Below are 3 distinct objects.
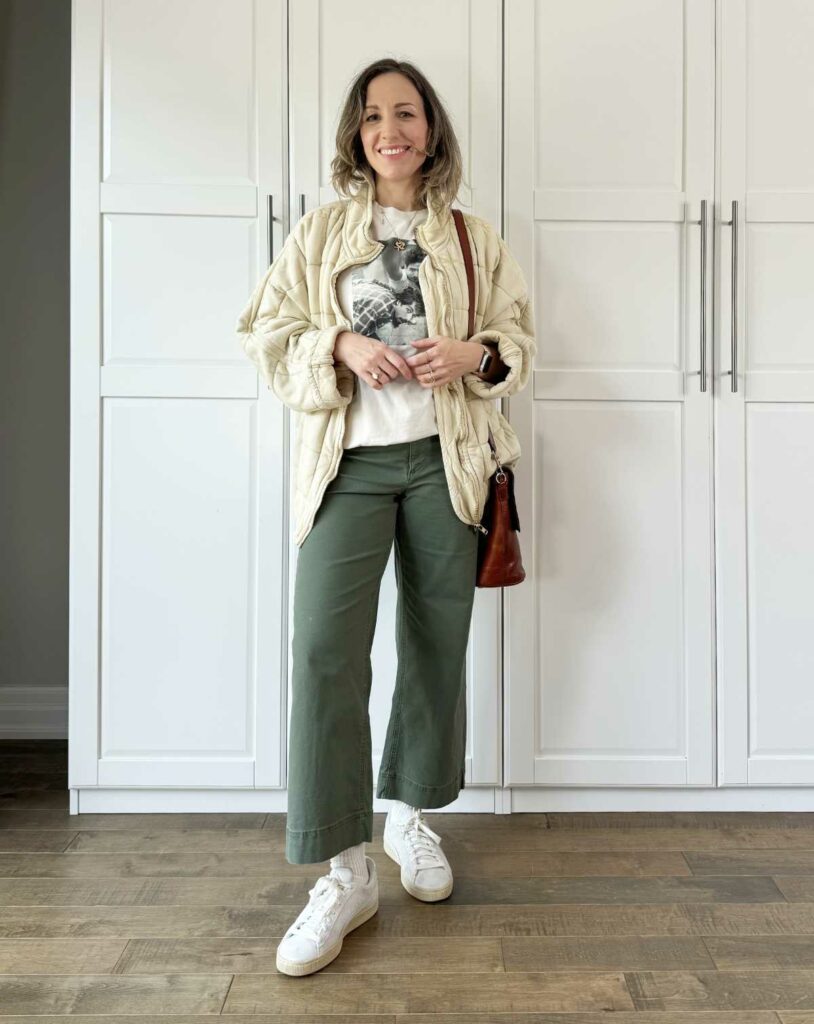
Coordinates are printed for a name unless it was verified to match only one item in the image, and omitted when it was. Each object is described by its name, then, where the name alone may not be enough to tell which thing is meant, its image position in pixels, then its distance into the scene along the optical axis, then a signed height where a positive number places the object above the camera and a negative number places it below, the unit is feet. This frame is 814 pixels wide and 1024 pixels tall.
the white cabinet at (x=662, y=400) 6.18 +0.93
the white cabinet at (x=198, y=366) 6.12 +1.17
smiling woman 4.58 +0.42
